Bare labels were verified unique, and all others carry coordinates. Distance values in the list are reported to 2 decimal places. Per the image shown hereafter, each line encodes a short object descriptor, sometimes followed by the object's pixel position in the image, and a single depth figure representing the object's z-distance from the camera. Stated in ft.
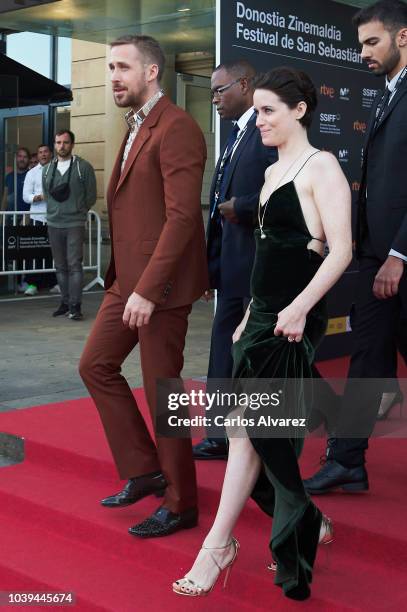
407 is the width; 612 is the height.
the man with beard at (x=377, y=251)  12.73
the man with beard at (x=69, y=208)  34.83
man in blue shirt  42.86
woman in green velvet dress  10.28
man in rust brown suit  12.23
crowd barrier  40.73
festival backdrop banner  19.16
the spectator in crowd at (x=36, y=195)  42.39
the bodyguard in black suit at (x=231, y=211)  14.78
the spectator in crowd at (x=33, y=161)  44.92
